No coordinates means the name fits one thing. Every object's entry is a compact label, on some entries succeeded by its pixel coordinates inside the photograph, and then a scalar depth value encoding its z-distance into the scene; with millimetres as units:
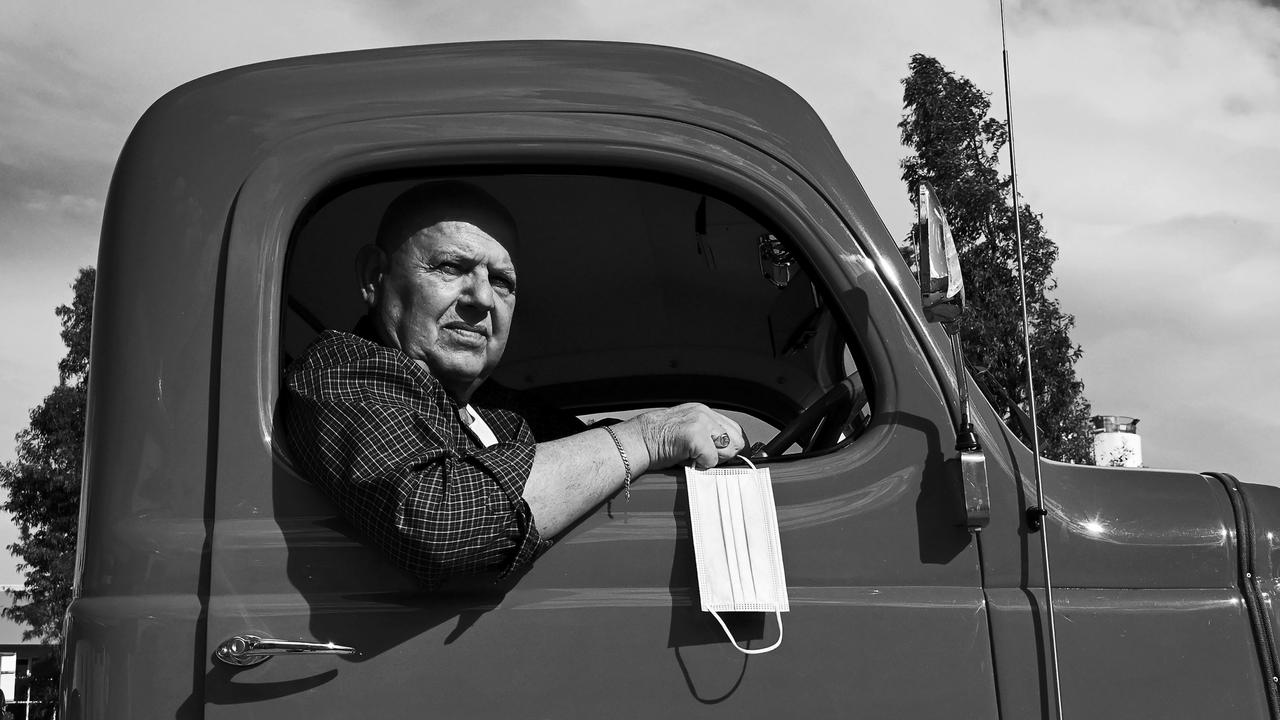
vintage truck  1578
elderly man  1590
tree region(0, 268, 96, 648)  21344
